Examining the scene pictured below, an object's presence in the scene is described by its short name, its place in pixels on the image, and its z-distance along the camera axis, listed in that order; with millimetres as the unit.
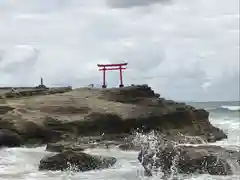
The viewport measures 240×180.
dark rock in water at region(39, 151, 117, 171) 19477
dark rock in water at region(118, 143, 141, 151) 25953
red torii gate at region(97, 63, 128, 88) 40438
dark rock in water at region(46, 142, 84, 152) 24078
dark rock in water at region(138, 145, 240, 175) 18812
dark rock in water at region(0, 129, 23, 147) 26391
